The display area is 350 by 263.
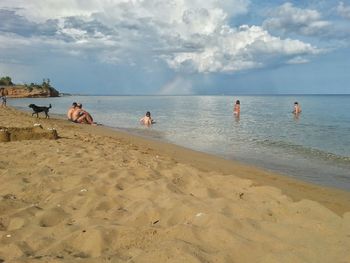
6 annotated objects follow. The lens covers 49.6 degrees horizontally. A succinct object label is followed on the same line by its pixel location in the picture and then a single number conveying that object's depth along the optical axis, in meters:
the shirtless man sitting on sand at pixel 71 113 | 24.41
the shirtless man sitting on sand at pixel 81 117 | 23.69
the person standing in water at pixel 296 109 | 33.84
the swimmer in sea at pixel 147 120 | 24.47
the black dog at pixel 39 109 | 24.07
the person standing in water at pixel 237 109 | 32.18
